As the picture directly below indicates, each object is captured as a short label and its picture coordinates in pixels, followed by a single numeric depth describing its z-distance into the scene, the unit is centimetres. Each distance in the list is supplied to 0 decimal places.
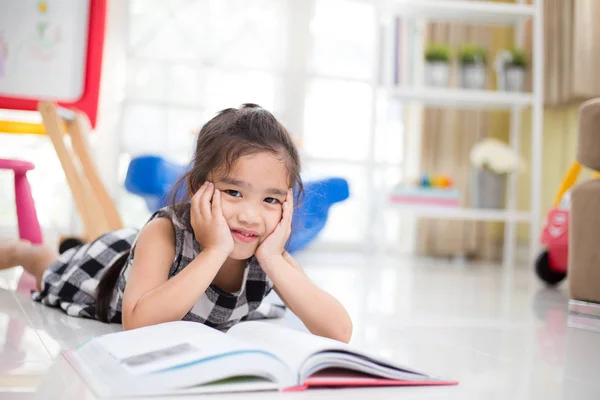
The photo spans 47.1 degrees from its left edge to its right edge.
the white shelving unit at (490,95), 347
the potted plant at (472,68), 367
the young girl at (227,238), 102
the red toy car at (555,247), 252
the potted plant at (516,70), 365
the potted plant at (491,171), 361
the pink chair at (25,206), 201
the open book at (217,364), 73
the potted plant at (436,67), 364
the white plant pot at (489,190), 367
